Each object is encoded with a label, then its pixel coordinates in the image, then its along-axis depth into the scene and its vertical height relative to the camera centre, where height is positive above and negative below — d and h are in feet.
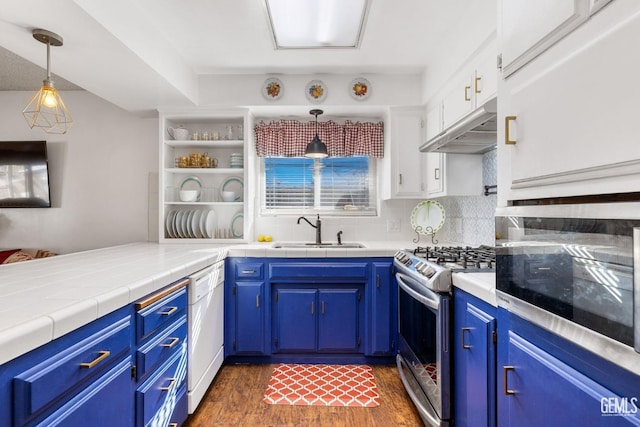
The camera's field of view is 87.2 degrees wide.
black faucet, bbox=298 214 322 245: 10.29 -0.48
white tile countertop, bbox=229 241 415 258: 8.52 -0.93
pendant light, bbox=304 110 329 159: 9.37 +1.86
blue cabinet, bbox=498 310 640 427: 2.33 -1.40
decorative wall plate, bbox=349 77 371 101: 9.66 +3.66
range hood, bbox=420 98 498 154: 5.28 +1.59
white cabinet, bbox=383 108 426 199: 9.81 +1.67
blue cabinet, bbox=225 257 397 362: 8.52 -2.35
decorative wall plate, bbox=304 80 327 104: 9.66 +3.61
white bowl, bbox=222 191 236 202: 10.16 +0.59
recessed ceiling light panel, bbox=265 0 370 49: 6.54 +4.09
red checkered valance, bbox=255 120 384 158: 10.68 +2.49
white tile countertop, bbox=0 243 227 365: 2.81 -0.88
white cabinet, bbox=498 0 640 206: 2.17 +0.80
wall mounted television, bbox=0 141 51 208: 10.28 +1.25
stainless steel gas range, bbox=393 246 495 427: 5.48 -1.94
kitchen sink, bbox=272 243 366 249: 9.95 -0.90
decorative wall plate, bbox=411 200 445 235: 10.09 -0.05
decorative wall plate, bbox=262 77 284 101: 9.63 +3.64
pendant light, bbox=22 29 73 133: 5.70 +2.35
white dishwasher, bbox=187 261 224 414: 6.29 -2.40
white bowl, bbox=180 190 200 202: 10.03 +0.61
